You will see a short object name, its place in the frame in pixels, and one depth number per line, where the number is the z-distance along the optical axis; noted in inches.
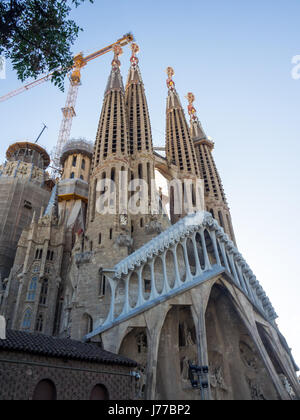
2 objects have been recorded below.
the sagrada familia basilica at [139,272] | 874.8
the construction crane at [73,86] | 2748.5
